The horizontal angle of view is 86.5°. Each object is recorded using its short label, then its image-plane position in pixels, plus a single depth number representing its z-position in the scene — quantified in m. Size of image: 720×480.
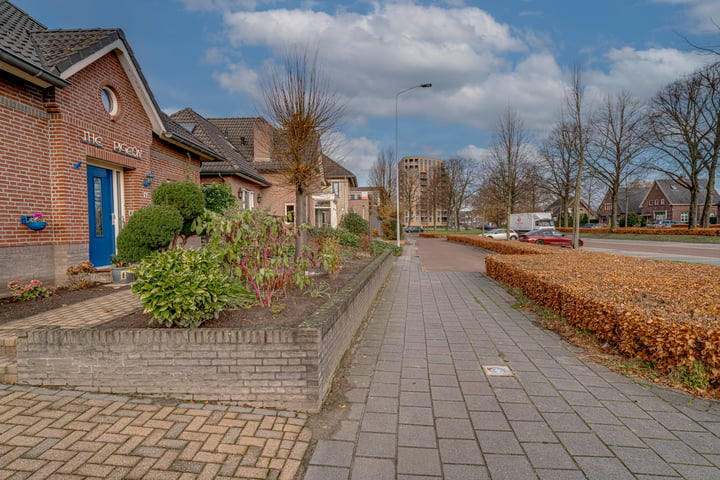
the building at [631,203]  78.81
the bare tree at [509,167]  23.33
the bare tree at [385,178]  40.12
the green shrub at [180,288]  3.46
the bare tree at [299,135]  7.93
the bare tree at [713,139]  29.77
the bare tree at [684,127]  33.16
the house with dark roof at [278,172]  8.80
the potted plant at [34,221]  6.34
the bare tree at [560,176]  40.22
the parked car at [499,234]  37.06
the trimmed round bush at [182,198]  7.79
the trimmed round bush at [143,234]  6.79
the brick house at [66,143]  6.16
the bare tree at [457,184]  62.69
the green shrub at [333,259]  6.92
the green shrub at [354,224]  20.94
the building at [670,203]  67.75
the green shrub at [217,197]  12.52
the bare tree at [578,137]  14.72
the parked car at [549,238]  27.88
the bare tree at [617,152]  35.88
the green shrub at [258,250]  4.45
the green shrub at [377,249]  13.99
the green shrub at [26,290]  5.75
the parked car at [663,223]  56.69
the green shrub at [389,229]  35.12
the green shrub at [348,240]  14.60
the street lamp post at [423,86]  22.36
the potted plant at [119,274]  7.38
